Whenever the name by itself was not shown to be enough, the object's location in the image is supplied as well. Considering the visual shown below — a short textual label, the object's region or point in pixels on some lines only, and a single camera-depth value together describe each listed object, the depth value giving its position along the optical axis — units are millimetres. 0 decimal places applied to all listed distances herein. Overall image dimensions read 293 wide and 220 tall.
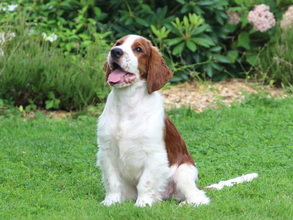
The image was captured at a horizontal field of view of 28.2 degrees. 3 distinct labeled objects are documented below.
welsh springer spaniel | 5008
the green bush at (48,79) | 9156
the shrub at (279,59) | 10422
